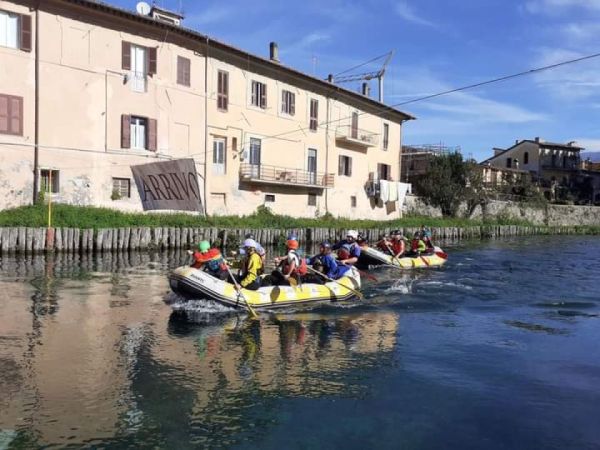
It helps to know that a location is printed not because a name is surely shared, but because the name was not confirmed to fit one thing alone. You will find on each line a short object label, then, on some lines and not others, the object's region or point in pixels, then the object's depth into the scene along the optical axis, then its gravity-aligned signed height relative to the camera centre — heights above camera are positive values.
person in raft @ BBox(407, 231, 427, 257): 24.86 -1.08
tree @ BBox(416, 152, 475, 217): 50.44 +3.33
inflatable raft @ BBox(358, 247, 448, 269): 22.53 -1.52
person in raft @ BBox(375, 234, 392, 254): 23.69 -0.97
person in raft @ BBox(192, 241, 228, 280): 13.45 -0.98
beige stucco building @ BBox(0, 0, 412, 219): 25.91 +5.51
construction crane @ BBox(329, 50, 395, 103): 48.73 +11.78
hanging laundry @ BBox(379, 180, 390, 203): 45.75 +2.31
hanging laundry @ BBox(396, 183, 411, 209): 47.69 +2.48
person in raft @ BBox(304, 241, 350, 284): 15.94 -1.25
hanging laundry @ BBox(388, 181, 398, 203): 46.72 +2.26
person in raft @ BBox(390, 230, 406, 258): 23.28 -0.96
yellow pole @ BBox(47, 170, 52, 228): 24.26 +0.54
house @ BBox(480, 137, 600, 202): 76.88 +7.62
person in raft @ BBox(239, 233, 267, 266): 13.79 -0.76
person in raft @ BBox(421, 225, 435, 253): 25.11 -0.85
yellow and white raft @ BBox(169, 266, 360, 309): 12.93 -1.70
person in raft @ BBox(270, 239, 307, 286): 14.67 -1.23
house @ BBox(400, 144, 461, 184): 53.38 +5.73
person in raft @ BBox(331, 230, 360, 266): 17.84 -0.93
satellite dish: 30.67 +10.83
